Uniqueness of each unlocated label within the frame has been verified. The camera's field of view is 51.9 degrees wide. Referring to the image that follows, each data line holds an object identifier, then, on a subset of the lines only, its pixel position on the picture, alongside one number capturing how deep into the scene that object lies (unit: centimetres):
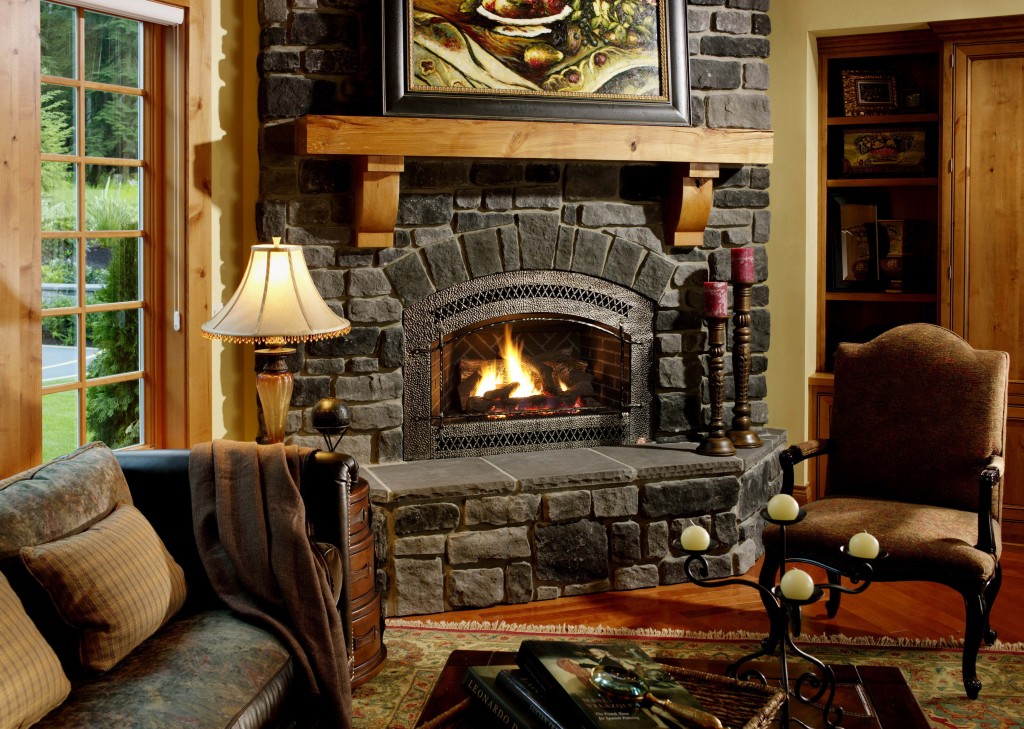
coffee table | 203
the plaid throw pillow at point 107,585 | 220
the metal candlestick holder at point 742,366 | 426
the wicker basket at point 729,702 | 192
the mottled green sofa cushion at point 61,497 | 227
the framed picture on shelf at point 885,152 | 482
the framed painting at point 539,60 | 377
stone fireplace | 375
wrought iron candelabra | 205
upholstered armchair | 302
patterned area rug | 295
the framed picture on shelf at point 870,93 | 484
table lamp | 322
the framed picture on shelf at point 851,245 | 494
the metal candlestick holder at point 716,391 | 418
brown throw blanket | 260
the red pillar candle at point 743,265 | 418
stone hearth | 371
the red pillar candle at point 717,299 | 416
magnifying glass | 186
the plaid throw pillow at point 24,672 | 190
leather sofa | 209
